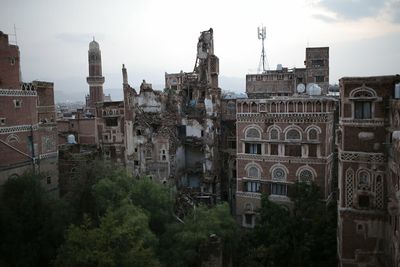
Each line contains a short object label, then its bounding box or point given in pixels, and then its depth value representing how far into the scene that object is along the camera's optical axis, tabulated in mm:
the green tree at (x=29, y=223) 23875
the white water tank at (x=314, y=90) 39219
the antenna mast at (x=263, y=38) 61969
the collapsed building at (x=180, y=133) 42094
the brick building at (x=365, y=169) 25375
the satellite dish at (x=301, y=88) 43406
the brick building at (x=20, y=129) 32156
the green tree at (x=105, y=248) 19984
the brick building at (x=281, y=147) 34375
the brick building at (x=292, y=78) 53750
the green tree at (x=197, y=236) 26359
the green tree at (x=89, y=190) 29097
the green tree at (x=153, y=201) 29898
